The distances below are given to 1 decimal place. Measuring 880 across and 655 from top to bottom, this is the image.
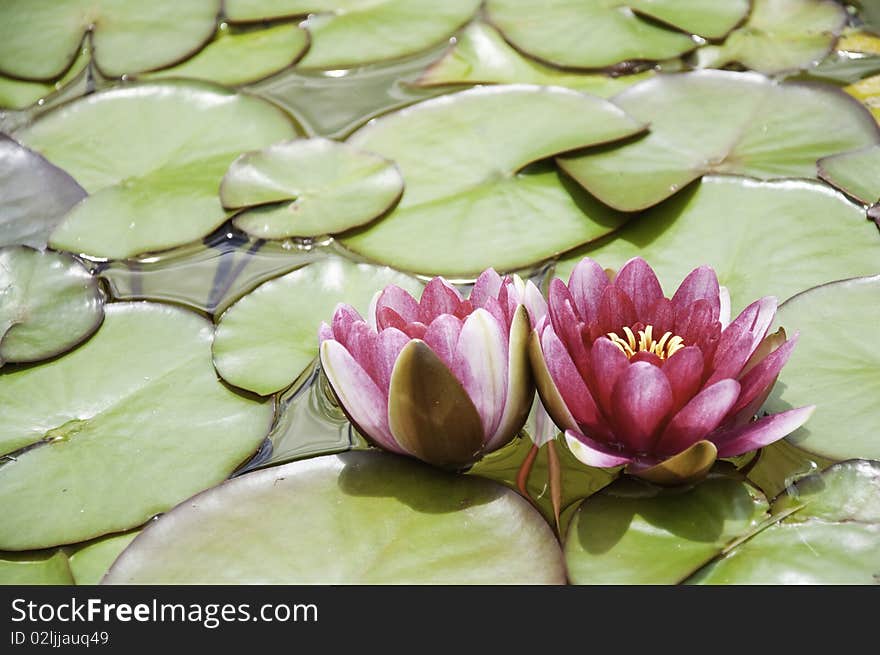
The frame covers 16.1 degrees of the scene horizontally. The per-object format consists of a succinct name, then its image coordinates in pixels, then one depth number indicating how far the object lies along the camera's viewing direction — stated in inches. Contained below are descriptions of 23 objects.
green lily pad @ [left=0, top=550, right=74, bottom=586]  50.0
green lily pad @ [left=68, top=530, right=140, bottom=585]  49.9
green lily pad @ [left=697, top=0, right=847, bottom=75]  59.5
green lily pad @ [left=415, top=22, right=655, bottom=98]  59.4
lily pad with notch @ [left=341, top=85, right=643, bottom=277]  54.9
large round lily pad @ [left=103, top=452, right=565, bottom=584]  49.2
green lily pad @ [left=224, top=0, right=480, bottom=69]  60.8
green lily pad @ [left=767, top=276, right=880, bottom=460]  50.6
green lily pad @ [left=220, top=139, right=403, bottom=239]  55.7
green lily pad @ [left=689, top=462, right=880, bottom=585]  48.8
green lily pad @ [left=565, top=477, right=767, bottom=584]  49.1
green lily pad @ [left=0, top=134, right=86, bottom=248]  55.9
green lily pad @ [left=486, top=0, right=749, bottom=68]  60.1
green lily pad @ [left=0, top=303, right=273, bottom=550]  50.7
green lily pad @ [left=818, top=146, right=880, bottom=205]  54.9
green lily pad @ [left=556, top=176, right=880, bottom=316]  53.6
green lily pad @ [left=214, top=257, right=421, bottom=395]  52.6
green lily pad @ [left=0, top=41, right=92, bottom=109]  60.0
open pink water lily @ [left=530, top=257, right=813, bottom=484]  49.0
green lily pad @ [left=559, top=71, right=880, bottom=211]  55.7
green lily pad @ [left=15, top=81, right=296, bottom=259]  55.9
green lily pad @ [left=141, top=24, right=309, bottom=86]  60.4
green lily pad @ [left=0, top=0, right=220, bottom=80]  60.9
